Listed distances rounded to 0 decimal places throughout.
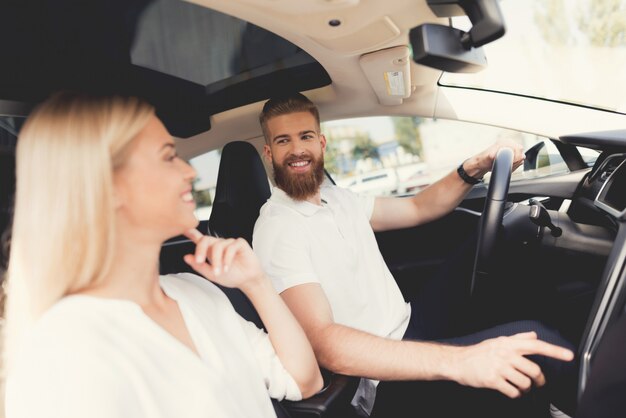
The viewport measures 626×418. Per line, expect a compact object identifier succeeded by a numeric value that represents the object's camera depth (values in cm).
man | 117
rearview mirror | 97
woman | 77
